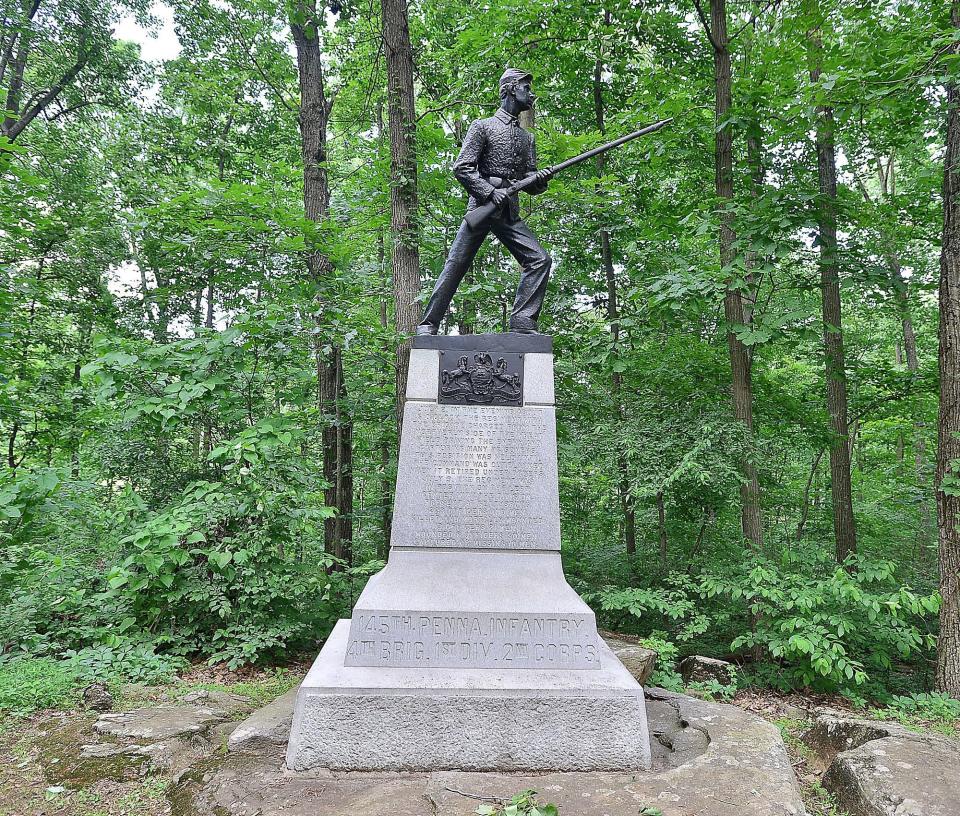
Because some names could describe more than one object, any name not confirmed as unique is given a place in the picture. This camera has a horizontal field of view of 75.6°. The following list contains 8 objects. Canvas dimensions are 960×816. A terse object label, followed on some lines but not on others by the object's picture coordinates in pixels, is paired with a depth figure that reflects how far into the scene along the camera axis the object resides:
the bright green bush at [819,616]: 5.13
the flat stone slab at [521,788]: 3.01
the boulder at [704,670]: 5.93
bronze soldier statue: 4.88
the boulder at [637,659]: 5.12
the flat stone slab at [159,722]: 4.00
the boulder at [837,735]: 3.96
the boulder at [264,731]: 3.81
